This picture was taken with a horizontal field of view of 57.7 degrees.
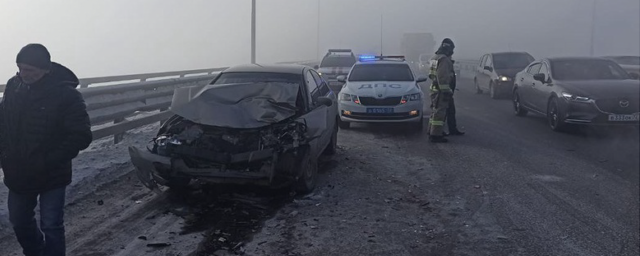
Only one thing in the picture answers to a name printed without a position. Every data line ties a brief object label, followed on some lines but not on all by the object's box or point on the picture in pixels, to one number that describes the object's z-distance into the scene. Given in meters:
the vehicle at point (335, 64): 21.05
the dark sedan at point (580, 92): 10.52
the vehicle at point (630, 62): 17.94
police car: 11.59
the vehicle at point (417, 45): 48.72
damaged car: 6.22
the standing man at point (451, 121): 11.22
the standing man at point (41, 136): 3.79
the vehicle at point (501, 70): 19.41
